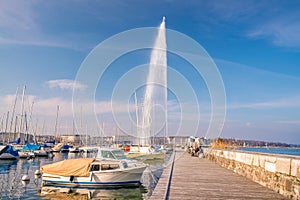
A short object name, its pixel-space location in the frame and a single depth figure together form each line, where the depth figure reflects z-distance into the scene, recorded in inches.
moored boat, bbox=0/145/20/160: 1476.7
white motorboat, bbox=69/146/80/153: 2598.2
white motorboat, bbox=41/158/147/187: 636.3
